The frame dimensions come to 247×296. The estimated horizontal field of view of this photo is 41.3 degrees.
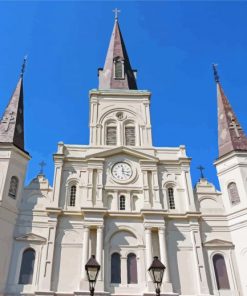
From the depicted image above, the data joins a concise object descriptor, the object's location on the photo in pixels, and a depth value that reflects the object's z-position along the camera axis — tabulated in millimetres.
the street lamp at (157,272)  10074
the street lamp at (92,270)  10305
